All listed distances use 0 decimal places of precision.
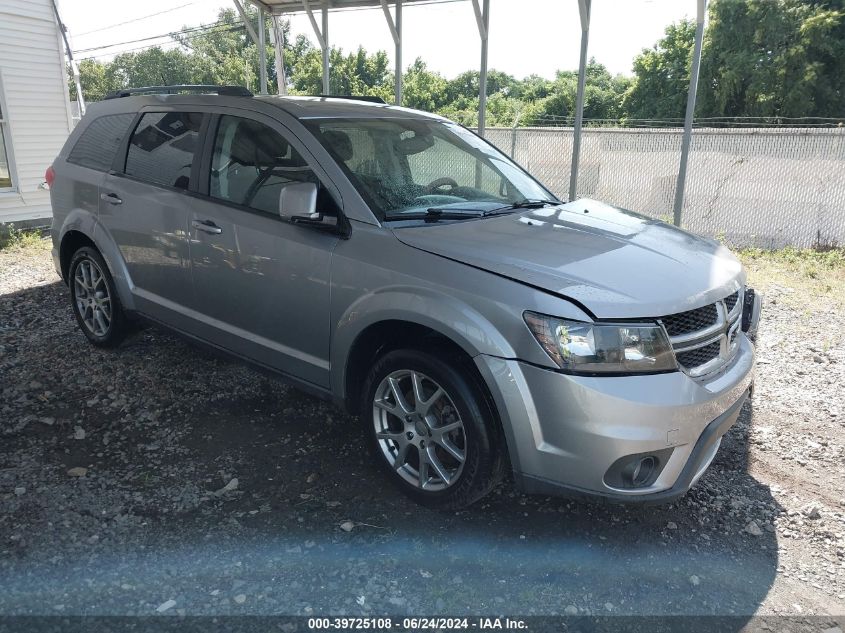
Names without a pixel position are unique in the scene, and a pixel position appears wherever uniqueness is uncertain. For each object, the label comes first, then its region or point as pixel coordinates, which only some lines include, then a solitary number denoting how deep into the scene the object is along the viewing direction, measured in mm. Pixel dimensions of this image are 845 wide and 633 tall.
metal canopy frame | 7863
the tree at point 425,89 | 55375
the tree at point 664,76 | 42188
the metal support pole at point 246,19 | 10653
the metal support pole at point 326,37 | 10797
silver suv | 2627
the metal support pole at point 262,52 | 11445
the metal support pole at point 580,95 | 7938
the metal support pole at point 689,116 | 7455
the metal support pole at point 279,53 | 12359
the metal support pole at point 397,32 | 10140
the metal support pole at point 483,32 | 8977
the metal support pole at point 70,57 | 10930
